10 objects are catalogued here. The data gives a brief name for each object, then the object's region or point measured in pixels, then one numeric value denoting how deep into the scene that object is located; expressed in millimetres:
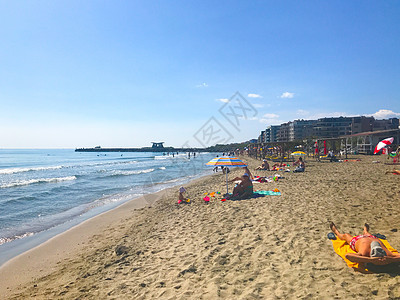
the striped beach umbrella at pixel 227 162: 9414
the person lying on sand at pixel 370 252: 3258
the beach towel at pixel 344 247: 3595
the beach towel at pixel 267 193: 9239
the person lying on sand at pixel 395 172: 11523
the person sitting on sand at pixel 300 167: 16141
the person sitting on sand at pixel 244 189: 9263
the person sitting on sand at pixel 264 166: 19373
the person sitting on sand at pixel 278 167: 18772
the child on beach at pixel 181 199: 10283
